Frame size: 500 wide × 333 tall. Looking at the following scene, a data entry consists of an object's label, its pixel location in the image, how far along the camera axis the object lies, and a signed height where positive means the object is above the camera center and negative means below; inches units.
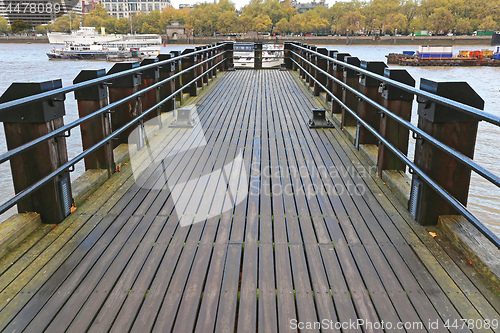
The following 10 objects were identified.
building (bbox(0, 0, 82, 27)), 6806.1 +484.3
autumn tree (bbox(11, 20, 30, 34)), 5718.5 +198.9
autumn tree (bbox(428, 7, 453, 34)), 4667.8 +182.5
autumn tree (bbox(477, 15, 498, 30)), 4522.6 +132.3
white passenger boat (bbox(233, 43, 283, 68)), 759.9 -13.1
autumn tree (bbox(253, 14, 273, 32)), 5349.4 +195.2
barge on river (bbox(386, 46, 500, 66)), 2144.4 -100.4
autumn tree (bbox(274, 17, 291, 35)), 5521.7 +161.3
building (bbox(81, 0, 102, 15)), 7038.4 +521.4
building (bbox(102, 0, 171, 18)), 7283.5 +559.6
